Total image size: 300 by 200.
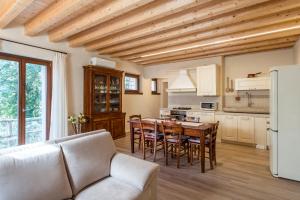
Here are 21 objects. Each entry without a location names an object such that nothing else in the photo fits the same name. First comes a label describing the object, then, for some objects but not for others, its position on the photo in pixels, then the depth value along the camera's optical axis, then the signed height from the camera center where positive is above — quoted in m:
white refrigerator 2.86 -0.36
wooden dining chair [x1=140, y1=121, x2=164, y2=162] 3.78 -0.77
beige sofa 1.46 -0.71
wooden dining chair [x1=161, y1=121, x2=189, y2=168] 3.46 -0.77
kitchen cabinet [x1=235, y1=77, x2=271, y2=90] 4.88 +0.41
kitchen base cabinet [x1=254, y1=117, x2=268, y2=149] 4.66 -0.87
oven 6.05 -0.52
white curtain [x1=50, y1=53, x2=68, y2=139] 4.30 -0.05
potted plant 4.69 -0.61
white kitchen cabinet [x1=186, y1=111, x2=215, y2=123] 5.49 -0.53
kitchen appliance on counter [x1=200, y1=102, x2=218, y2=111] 5.72 -0.24
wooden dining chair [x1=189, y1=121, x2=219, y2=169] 3.40 -0.82
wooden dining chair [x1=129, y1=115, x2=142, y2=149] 4.25 -0.52
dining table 3.24 -0.59
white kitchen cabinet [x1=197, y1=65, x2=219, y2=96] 5.55 +0.56
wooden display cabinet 5.06 -0.05
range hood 6.19 +0.51
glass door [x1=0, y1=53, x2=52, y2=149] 3.67 -0.04
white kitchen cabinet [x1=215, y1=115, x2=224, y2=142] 5.31 -0.77
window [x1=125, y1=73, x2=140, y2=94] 6.83 +0.57
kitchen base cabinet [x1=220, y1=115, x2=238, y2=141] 5.07 -0.82
